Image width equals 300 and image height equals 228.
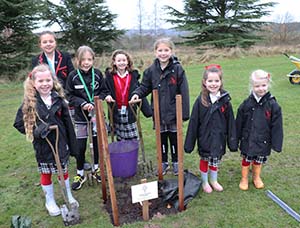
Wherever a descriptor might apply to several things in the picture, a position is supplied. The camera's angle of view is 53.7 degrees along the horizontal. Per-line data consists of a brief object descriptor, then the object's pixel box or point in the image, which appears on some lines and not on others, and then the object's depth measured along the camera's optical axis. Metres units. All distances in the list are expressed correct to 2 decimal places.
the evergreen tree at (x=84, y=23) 19.59
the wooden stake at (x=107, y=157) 2.53
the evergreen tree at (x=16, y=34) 12.59
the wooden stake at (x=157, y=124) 3.00
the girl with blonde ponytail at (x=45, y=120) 2.66
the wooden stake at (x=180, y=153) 2.64
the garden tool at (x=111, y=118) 3.60
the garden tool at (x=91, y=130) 3.44
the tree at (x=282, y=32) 22.75
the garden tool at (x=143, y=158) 3.54
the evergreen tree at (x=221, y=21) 20.81
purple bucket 3.38
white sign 2.66
